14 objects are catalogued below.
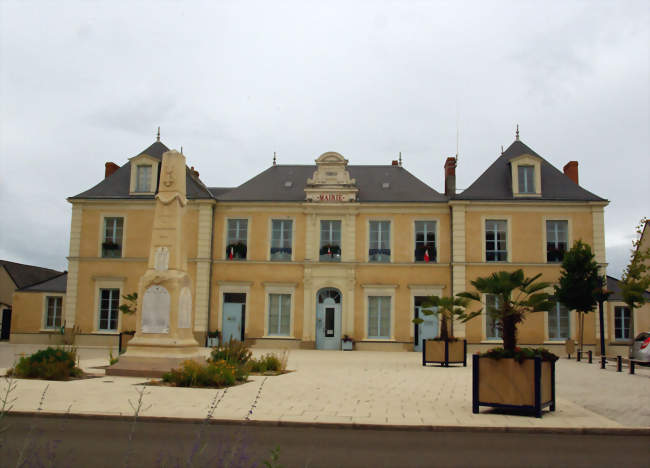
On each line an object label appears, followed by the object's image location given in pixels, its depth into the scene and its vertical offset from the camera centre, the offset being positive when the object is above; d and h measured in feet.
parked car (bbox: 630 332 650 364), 57.00 -3.71
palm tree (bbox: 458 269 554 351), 31.71 +0.27
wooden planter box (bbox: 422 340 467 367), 61.46 -4.52
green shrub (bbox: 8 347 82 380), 41.65 -4.57
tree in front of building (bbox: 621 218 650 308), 66.90 +2.89
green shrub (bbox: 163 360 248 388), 39.29 -4.73
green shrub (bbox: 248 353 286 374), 49.96 -5.02
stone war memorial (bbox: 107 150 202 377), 46.09 +0.30
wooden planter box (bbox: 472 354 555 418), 29.27 -3.64
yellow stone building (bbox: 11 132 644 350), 84.69 +7.57
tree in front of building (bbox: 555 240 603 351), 71.82 +3.31
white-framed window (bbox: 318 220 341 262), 87.10 +8.91
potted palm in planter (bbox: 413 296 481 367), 61.00 -4.15
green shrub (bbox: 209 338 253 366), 47.11 -3.95
